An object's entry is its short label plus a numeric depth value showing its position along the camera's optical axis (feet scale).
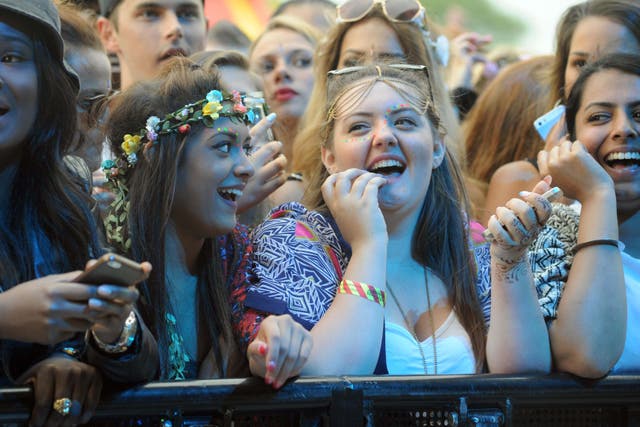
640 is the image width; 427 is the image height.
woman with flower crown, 17.79
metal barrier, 14.11
